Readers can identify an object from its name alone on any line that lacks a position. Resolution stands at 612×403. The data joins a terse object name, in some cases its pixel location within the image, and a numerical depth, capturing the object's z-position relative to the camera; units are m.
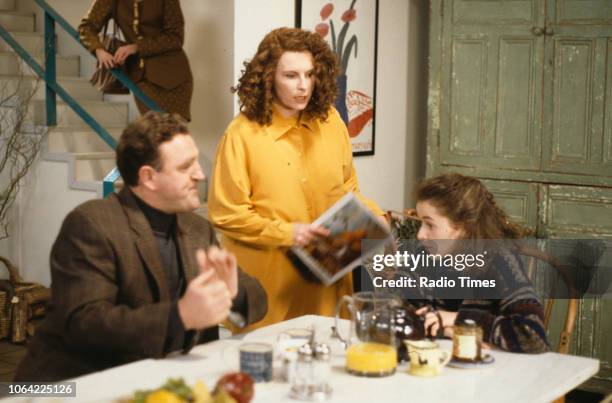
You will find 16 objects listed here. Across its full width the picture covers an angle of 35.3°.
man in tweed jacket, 2.24
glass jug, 2.21
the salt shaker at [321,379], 2.06
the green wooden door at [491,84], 4.80
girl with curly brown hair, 2.48
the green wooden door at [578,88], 4.57
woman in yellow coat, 3.17
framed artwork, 4.90
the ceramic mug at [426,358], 2.23
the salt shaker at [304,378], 2.05
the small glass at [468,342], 2.32
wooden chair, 2.71
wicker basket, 5.22
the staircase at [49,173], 5.62
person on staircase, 5.11
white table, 2.08
